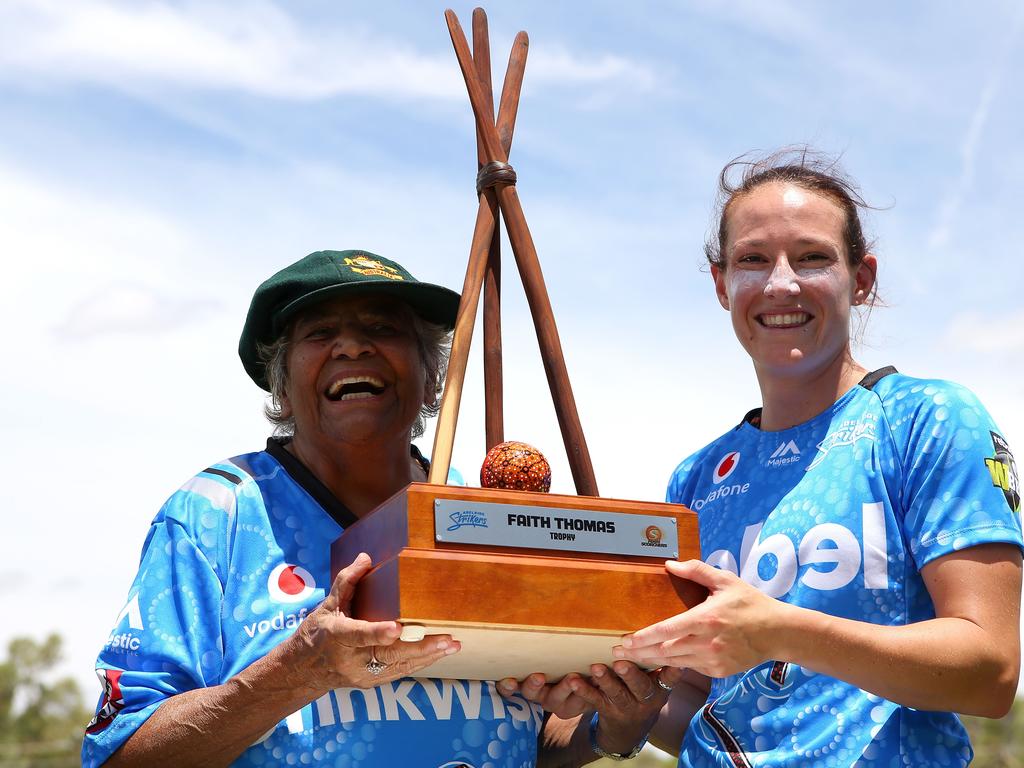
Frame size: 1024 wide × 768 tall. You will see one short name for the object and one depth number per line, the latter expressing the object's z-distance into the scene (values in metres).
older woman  3.30
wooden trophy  2.98
